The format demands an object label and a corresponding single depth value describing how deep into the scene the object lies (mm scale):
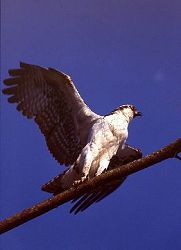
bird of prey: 13039
